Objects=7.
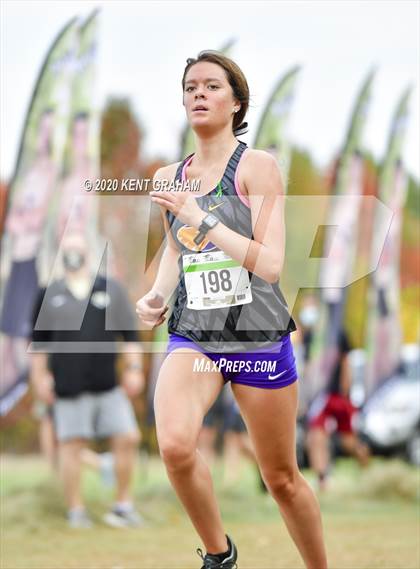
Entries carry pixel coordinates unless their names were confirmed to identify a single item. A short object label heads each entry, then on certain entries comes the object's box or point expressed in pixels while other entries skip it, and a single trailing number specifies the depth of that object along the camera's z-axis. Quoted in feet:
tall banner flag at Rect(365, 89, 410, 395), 69.46
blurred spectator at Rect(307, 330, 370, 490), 63.51
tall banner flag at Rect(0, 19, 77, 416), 54.65
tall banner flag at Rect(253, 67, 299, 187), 63.87
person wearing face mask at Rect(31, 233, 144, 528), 51.47
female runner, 26.55
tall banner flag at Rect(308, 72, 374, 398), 66.64
